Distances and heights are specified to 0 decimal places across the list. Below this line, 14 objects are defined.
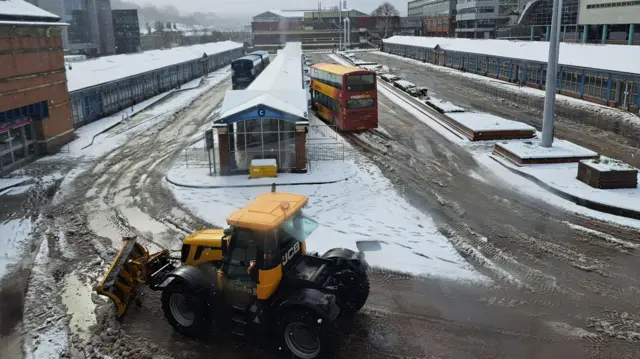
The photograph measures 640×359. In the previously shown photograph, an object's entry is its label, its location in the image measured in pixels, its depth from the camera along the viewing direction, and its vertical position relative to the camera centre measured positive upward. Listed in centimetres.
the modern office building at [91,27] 10175 +598
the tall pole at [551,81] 2248 -136
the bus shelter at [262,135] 2183 -339
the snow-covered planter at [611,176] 1859 -450
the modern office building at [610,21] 5628 +320
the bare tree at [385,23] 13438 +762
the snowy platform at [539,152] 2239 -448
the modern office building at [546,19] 6862 +444
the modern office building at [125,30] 10494 +539
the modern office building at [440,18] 11475 +776
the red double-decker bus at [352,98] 3010 -264
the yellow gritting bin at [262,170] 2178 -476
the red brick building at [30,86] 2381 -133
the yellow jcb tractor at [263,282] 865 -408
